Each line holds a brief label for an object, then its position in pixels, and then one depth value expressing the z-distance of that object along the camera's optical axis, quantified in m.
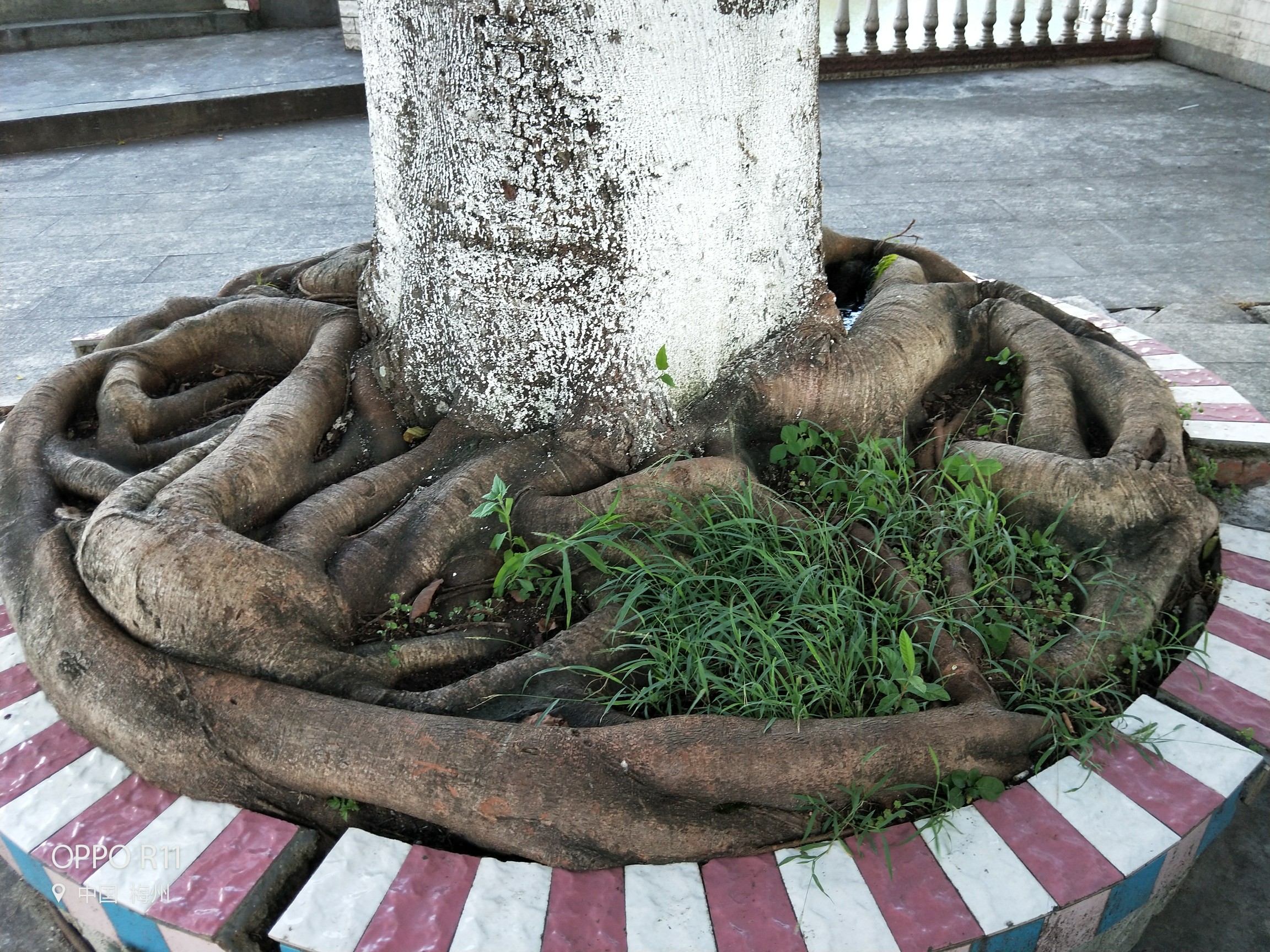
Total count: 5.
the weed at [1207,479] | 3.14
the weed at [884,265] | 3.77
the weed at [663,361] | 2.57
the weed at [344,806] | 2.09
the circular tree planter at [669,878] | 1.81
